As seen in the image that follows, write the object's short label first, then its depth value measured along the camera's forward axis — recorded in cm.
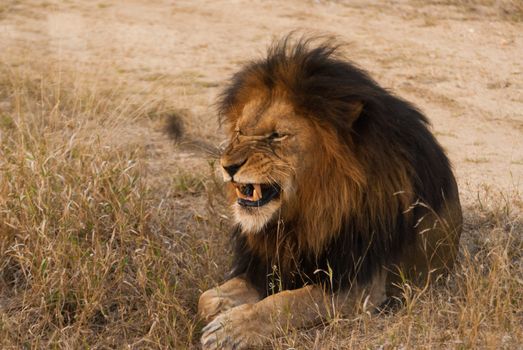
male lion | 670
